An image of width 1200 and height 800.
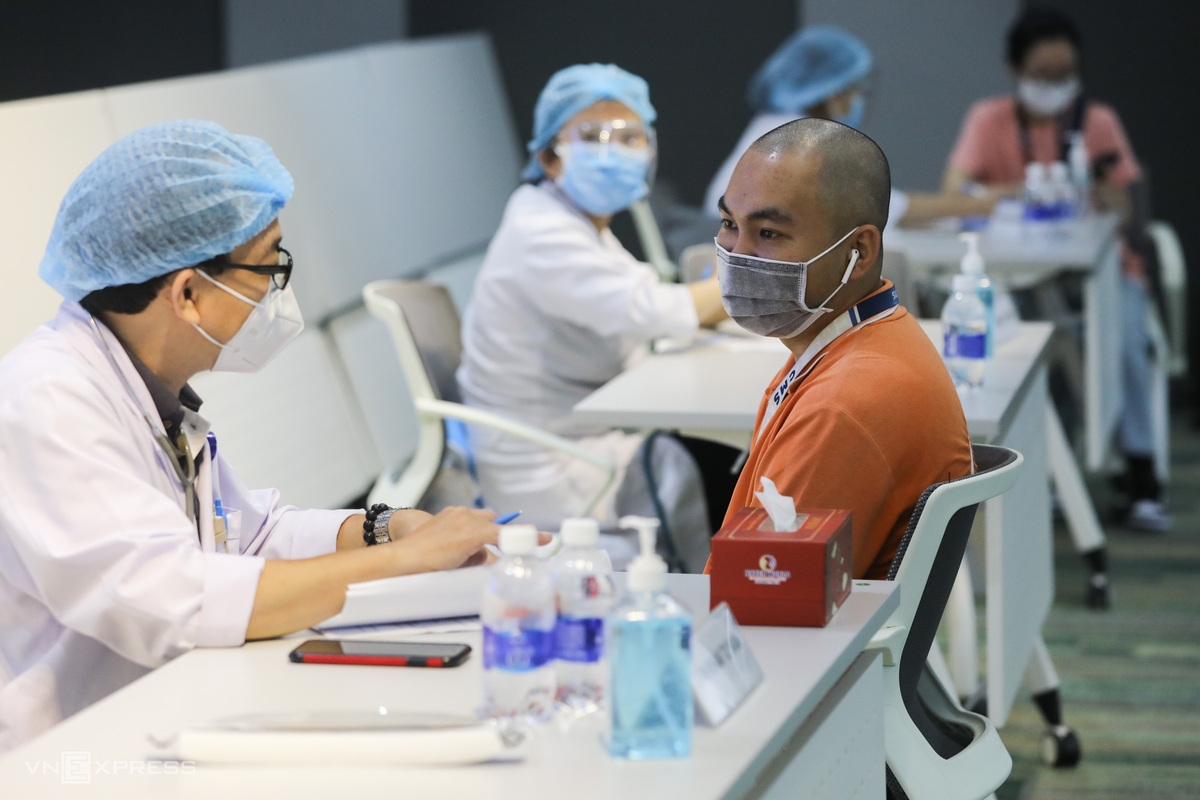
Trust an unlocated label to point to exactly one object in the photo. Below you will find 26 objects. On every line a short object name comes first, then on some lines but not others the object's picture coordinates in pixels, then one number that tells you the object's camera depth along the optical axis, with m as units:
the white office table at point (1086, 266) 8.80
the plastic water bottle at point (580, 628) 2.73
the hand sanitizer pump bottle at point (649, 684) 2.48
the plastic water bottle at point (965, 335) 5.71
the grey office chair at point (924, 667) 3.46
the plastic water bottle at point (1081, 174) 10.27
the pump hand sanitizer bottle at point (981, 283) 5.99
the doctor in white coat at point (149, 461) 3.11
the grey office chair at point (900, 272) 6.93
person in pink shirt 10.19
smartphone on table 2.99
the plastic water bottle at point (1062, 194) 10.00
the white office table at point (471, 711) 2.43
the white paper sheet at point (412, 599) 3.21
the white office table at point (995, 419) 5.45
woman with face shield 6.74
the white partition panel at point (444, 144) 10.86
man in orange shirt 3.63
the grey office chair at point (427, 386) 6.33
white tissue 3.08
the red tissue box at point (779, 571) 3.00
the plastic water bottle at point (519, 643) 2.67
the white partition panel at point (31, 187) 6.04
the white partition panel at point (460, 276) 11.38
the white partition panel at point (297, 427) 7.49
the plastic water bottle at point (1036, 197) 10.01
